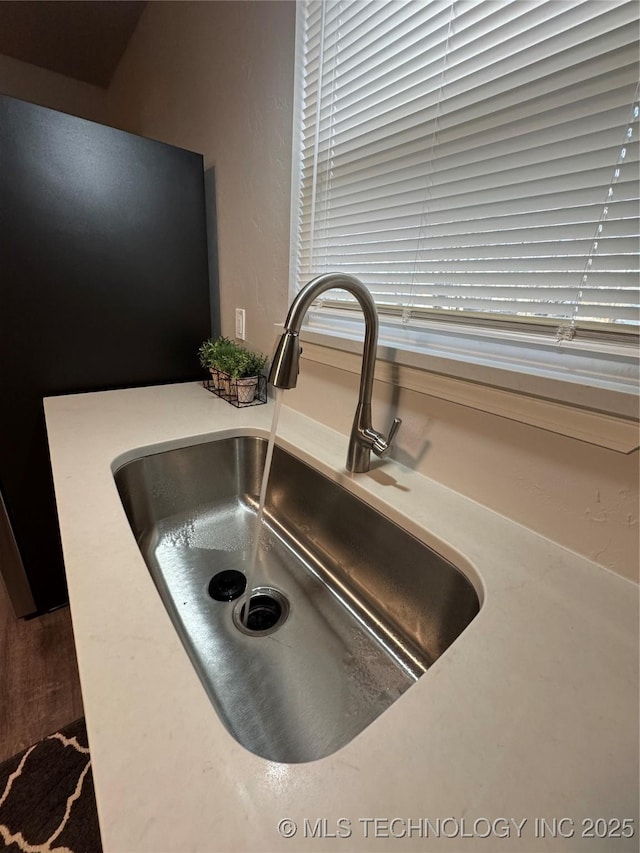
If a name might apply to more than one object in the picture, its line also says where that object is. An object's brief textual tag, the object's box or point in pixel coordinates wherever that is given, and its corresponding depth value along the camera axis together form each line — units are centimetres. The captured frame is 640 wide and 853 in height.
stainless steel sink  54
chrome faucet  58
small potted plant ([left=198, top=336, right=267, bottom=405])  110
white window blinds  49
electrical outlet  126
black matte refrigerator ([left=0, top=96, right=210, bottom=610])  100
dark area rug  83
